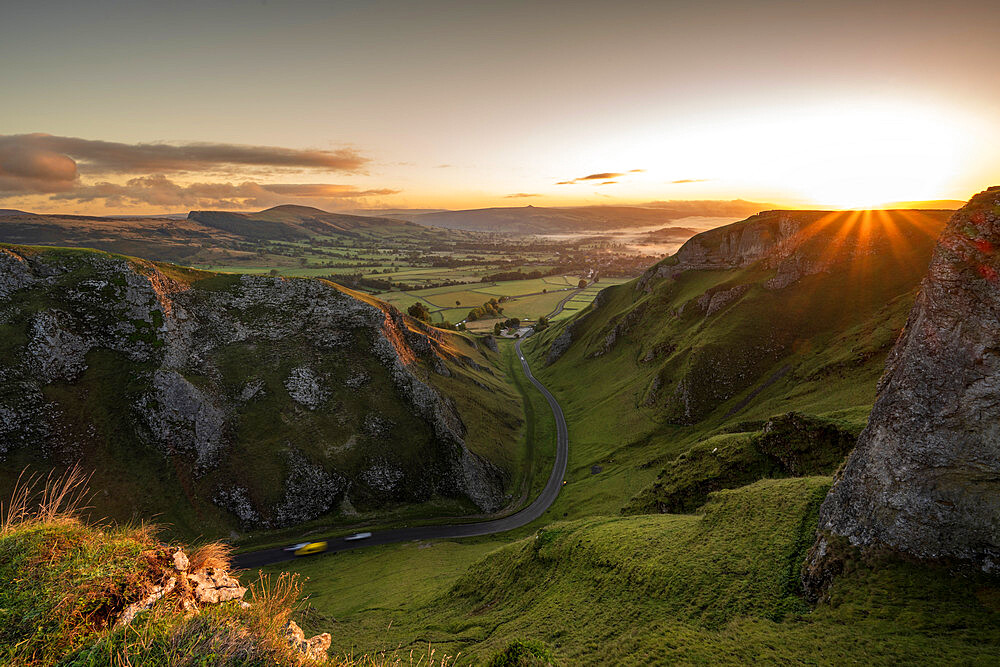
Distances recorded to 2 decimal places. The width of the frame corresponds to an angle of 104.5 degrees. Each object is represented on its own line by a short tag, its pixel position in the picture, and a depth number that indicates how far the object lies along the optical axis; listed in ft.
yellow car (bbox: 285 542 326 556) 196.03
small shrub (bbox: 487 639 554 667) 55.62
